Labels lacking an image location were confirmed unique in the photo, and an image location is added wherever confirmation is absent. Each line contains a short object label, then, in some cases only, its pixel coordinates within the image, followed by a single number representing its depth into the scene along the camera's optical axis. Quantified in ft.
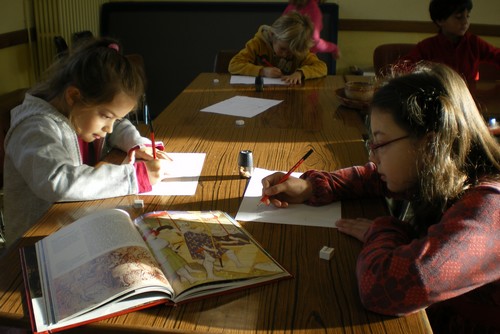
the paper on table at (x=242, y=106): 6.91
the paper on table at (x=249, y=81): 8.59
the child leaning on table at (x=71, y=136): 4.24
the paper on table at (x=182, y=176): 4.40
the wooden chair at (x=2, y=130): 6.09
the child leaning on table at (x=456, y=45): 9.50
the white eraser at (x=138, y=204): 4.07
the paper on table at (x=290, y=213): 3.86
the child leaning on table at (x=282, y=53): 9.05
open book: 2.74
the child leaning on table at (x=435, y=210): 2.78
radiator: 12.27
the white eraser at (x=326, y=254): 3.33
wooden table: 2.72
